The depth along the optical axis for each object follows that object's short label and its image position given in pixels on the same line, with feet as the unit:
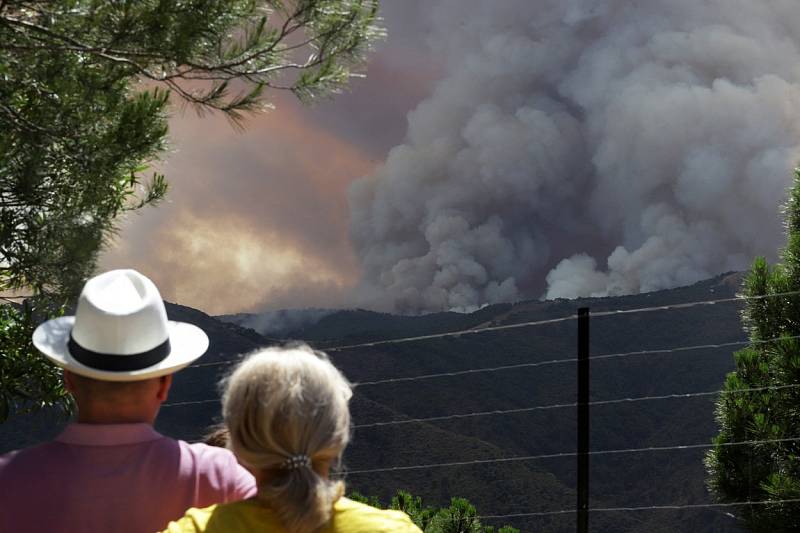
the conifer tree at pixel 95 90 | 15.61
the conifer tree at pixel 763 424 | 29.19
